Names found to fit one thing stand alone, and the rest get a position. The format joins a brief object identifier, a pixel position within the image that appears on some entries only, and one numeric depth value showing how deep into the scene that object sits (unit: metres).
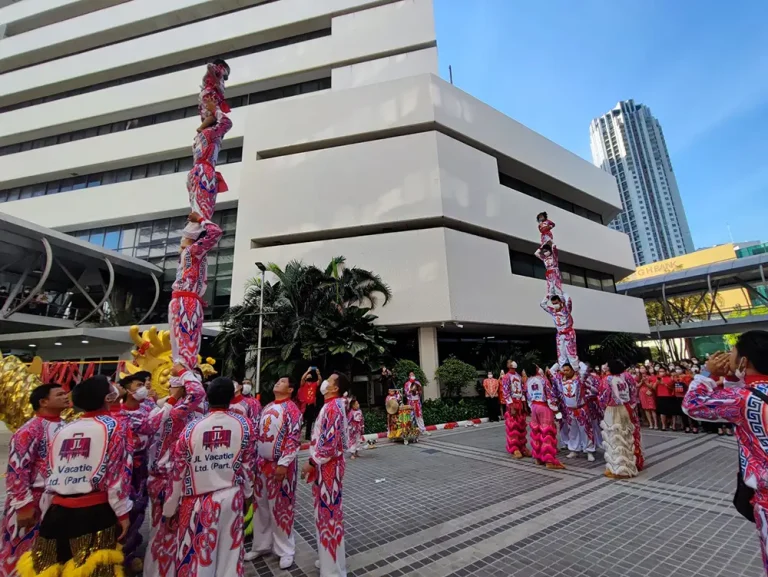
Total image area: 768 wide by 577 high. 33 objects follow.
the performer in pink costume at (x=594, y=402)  7.19
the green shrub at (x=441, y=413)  11.08
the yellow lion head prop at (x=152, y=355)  5.50
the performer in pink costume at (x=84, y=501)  2.14
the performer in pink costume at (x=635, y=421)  5.92
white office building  15.41
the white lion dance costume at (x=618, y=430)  5.67
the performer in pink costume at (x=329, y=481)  3.04
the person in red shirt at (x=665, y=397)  9.77
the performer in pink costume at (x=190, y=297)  3.26
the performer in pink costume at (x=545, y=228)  8.45
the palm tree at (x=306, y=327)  11.52
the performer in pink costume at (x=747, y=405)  1.96
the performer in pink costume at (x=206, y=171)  3.75
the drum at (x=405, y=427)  9.37
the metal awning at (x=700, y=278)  19.78
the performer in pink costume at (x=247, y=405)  4.10
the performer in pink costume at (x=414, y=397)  10.66
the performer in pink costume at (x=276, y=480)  3.45
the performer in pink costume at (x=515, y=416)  7.36
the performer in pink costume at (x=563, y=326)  7.16
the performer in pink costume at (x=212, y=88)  4.10
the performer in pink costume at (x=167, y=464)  2.93
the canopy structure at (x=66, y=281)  13.73
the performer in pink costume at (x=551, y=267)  7.97
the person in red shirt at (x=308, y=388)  4.74
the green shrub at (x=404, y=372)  12.79
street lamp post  10.60
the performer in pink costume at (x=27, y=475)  2.49
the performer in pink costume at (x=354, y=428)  7.62
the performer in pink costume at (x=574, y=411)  6.88
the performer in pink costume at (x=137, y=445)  3.25
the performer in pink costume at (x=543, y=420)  6.40
